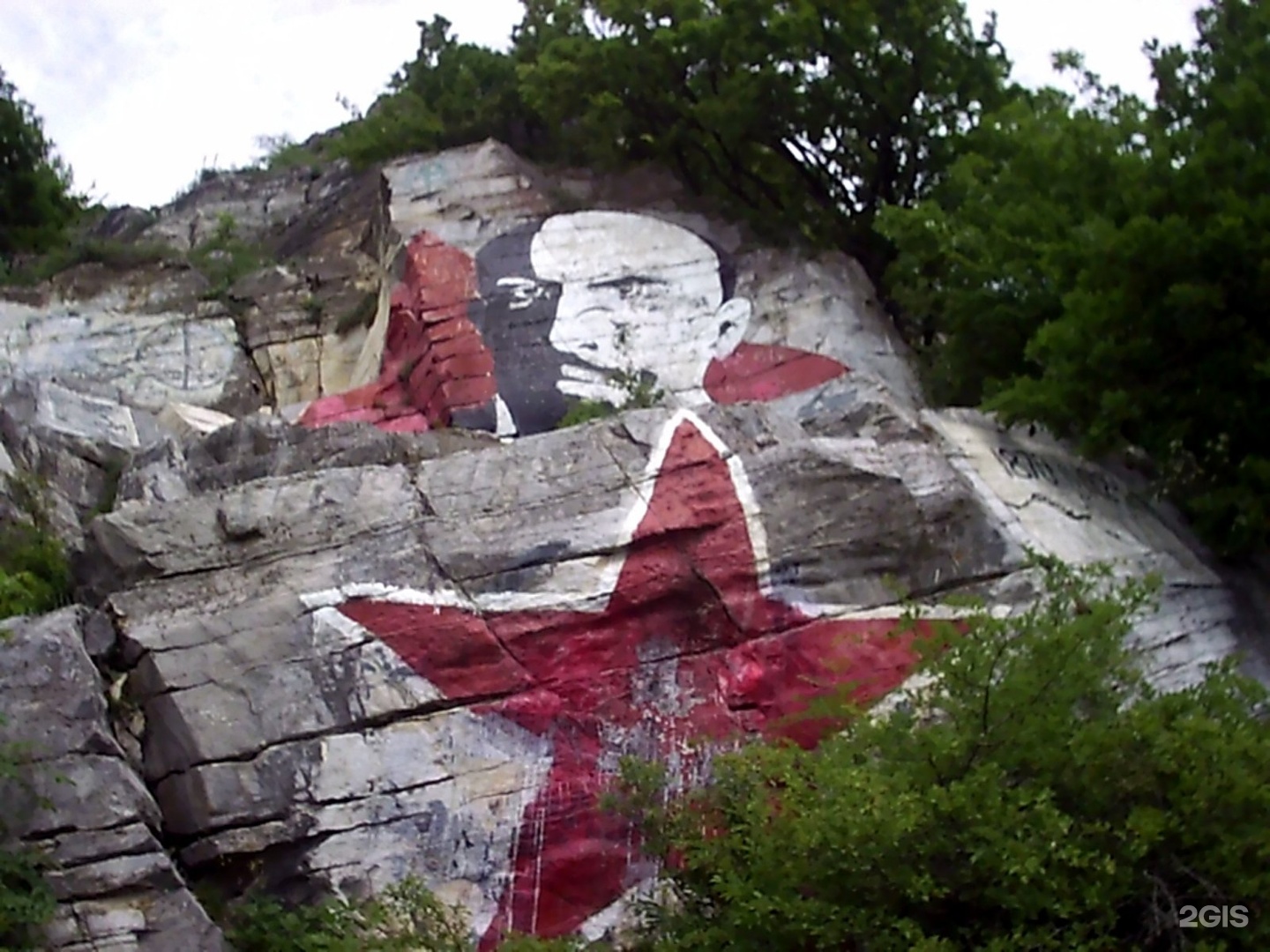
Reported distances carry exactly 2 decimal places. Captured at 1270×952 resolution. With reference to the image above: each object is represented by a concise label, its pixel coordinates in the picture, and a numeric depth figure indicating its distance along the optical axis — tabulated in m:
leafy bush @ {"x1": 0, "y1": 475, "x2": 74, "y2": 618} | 9.01
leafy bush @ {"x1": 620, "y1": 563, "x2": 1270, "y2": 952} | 6.05
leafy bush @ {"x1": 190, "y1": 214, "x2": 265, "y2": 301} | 14.60
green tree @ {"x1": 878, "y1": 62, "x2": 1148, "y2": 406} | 10.18
